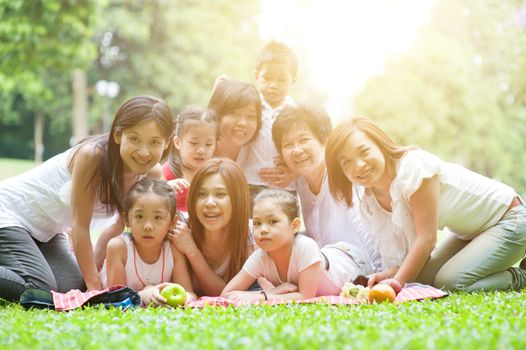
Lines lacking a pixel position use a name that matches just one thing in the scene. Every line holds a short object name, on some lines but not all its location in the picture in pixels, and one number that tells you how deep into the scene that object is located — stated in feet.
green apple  15.39
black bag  15.05
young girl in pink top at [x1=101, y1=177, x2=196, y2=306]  16.69
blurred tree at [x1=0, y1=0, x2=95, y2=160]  49.01
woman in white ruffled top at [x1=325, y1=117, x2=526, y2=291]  16.88
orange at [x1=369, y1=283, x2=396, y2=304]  15.35
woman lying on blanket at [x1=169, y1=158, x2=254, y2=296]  17.12
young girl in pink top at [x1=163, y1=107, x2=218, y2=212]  19.58
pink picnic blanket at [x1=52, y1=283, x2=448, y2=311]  15.11
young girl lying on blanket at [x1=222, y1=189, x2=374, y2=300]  16.20
